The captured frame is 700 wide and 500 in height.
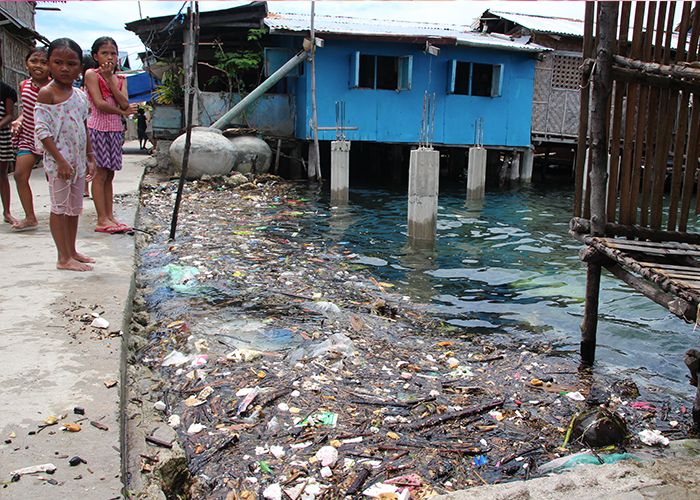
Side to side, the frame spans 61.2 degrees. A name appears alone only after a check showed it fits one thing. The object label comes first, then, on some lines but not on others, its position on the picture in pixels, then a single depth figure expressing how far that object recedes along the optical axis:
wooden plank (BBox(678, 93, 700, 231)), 3.51
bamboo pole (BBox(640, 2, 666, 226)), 3.54
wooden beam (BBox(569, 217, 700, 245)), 3.79
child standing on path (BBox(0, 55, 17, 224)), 6.05
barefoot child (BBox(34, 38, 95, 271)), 4.18
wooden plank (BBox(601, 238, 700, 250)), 3.54
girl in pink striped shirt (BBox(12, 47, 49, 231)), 5.60
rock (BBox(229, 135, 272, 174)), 14.16
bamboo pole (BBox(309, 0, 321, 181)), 13.74
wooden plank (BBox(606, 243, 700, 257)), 3.37
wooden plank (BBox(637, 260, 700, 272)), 3.12
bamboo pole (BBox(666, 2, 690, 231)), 3.51
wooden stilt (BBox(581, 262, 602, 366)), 3.91
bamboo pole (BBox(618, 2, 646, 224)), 3.53
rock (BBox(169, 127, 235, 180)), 12.78
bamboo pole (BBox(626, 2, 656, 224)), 3.54
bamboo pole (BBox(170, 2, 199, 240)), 6.02
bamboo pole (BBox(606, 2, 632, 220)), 3.61
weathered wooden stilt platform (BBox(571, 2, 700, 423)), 3.47
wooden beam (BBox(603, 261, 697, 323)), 2.69
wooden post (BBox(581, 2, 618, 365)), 3.61
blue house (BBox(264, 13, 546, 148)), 15.04
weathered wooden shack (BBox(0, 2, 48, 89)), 13.73
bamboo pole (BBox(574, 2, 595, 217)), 3.76
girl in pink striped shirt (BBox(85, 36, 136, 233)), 5.40
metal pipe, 14.00
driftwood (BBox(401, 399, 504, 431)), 3.15
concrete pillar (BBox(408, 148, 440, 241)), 8.25
